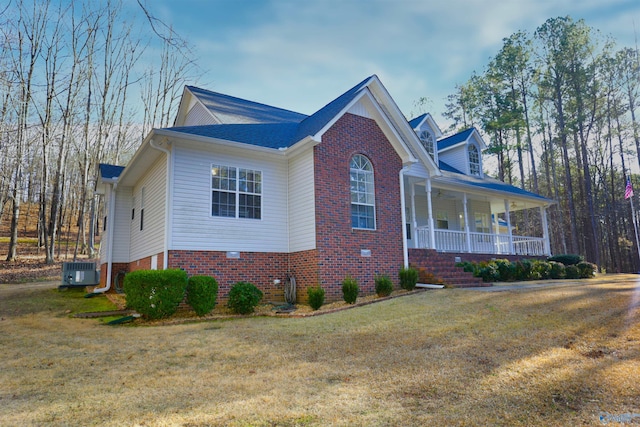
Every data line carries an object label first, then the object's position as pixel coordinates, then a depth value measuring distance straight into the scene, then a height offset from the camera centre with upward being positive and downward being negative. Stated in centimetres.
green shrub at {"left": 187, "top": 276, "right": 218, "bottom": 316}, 980 -54
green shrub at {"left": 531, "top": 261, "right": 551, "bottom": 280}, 1630 -34
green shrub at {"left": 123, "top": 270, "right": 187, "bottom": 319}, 919 -42
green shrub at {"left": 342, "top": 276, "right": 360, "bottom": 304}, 1052 -59
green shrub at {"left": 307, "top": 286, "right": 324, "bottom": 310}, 1012 -71
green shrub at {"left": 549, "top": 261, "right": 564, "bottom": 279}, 1695 -40
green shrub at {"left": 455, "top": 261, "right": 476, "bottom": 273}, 1443 -8
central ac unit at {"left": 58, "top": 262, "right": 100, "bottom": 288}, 1516 +4
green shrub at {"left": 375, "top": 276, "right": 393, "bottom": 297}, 1127 -53
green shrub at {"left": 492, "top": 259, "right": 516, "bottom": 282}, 1523 -27
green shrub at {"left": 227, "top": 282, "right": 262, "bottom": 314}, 1004 -68
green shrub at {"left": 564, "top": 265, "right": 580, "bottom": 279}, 1723 -48
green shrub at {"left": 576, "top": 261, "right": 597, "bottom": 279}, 1753 -40
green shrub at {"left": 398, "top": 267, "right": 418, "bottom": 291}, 1210 -36
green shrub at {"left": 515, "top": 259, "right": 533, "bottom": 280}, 1579 -26
